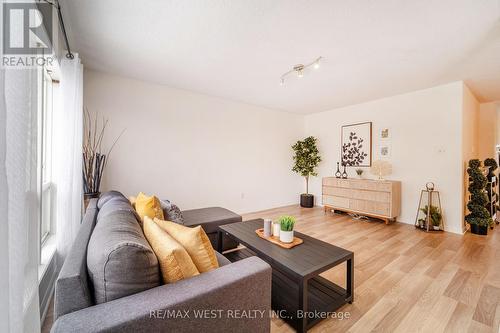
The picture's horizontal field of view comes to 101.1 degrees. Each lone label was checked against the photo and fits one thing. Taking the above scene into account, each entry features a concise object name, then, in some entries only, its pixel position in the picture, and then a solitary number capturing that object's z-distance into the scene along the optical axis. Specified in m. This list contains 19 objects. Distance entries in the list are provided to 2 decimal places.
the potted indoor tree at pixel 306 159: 5.18
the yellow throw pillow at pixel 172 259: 0.99
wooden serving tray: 1.81
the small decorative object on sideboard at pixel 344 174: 4.73
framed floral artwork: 4.41
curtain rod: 1.58
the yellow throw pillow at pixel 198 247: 1.15
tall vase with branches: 2.63
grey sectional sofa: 0.79
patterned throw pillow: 2.00
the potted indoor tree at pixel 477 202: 3.27
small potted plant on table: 1.84
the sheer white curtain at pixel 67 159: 2.05
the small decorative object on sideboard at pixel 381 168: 4.11
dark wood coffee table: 1.44
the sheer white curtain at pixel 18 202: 0.56
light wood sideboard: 3.78
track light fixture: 2.62
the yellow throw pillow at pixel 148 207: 1.78
